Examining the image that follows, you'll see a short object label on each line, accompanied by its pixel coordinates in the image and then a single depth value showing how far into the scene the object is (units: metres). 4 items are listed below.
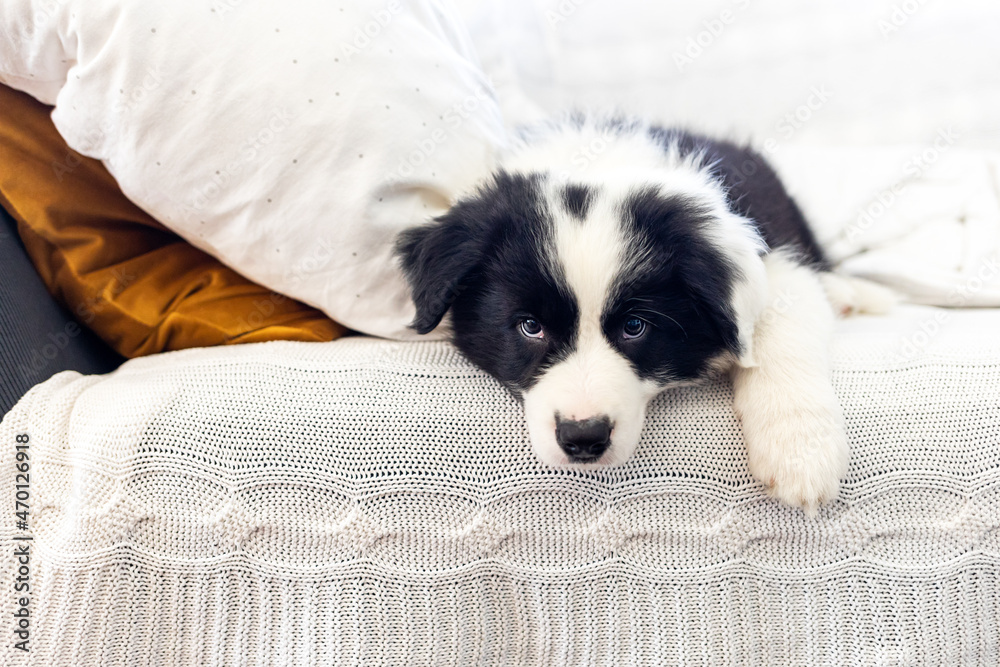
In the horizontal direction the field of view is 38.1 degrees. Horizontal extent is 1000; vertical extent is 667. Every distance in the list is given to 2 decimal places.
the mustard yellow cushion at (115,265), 0.66
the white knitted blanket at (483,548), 0.62
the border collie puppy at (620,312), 0.61
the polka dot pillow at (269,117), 0.63
